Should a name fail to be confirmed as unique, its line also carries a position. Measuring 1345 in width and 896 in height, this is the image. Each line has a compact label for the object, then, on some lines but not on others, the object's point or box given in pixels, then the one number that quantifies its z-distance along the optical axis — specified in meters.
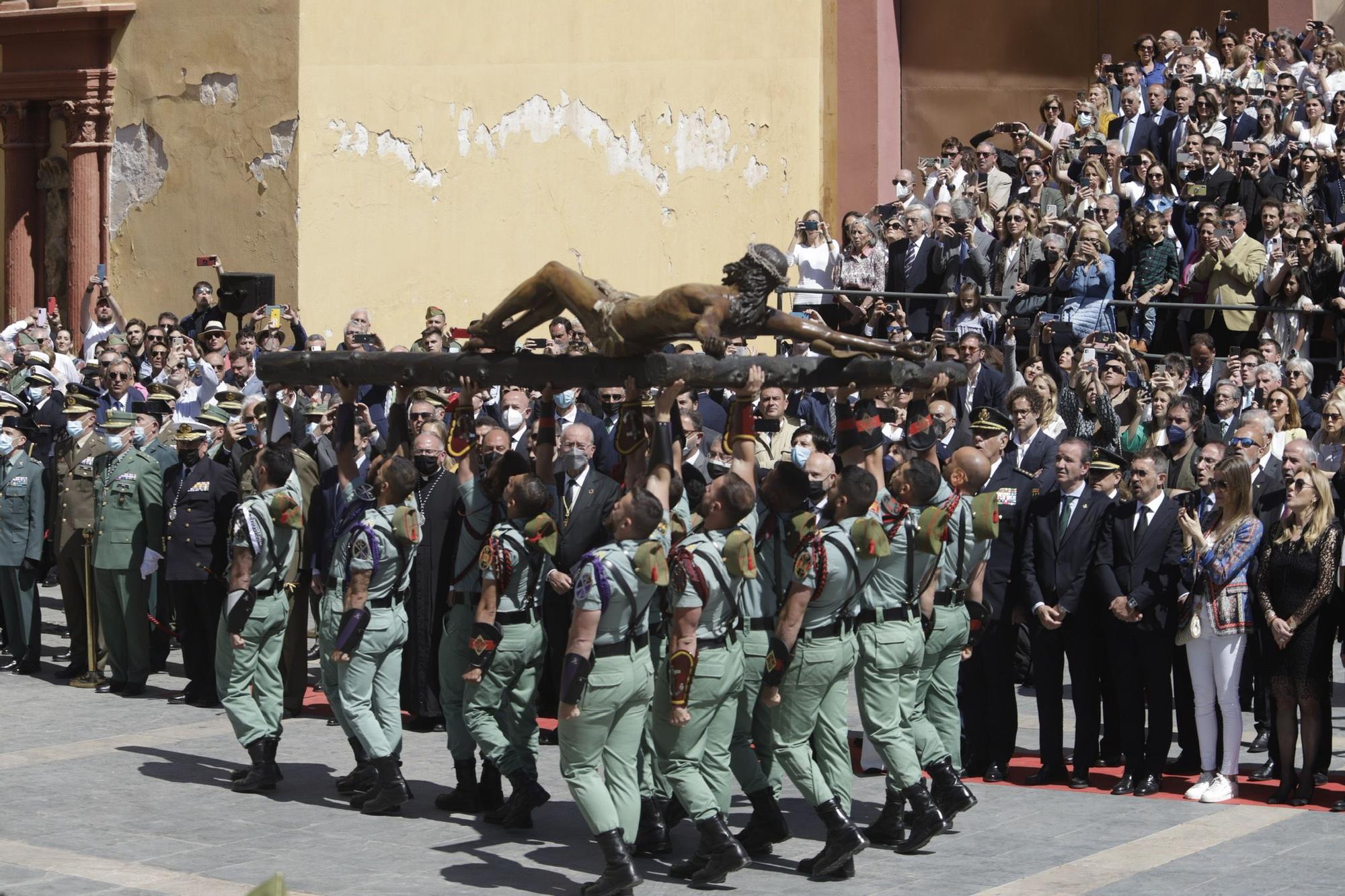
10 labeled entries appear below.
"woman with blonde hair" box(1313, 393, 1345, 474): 12.89
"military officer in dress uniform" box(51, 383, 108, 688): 14.41
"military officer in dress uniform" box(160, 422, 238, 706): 13.41
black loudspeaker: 19.86
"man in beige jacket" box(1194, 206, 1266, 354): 16.41
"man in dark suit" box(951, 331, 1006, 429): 14.94
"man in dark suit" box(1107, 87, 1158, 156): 19.73
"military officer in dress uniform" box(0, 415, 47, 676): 14.62
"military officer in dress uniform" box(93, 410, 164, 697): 13.78
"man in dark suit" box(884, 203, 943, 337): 18.28
